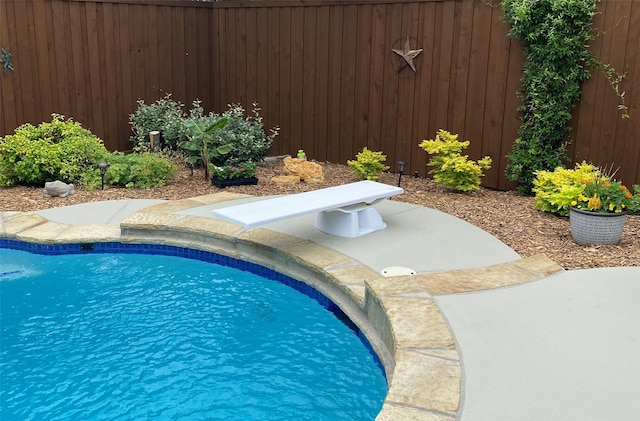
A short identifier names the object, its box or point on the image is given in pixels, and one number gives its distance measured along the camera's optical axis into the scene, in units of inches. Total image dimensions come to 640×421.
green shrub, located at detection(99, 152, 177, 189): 281.3
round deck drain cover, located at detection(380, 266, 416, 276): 173.9
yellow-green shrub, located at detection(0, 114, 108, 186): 273.9
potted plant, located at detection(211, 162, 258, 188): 284.4
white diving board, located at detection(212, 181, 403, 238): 186.4
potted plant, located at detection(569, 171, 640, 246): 191.6
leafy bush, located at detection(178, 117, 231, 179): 283.3
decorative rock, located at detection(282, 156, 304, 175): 301.1
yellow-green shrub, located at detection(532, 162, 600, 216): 213.8
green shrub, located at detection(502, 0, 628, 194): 237.3
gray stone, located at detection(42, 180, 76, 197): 261.9
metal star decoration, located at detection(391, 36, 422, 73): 289.6
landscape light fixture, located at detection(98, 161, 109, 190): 263.7
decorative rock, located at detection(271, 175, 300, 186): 290.4
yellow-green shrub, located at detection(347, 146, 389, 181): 284.2
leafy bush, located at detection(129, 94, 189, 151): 322.0
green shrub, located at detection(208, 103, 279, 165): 306.7
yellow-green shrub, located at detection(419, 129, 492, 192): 254.8
